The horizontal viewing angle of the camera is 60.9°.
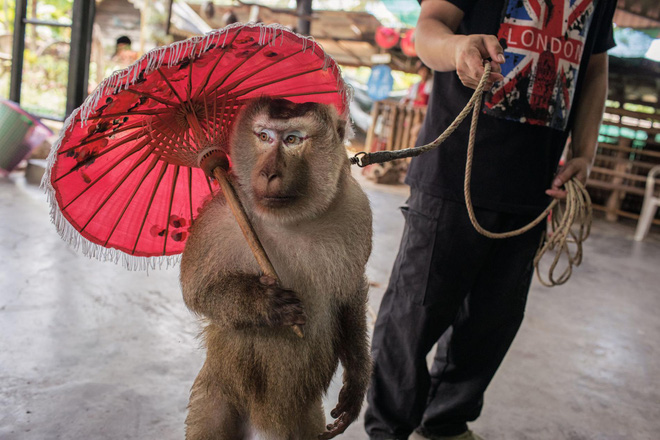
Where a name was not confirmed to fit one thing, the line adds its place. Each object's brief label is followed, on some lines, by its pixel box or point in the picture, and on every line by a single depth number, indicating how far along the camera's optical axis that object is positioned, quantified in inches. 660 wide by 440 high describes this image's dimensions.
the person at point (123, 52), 346.3
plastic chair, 295.5
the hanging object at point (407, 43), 404.3
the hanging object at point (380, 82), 436.5
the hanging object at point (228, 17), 341.5
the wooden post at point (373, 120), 446.3
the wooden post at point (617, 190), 363.6
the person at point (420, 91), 356.8
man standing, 71.8
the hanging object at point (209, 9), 406.3
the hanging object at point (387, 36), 415.2
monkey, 52.5
